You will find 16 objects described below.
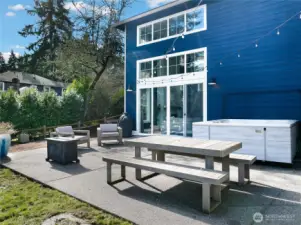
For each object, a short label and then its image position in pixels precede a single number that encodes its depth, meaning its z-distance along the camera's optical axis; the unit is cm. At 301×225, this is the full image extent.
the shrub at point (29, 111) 870
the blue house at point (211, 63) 588
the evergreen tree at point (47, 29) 1939
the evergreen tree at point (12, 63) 2497
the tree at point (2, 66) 2708
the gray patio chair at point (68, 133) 610
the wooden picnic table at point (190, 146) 279
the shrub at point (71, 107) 1007
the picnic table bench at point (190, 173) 246
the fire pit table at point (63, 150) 457
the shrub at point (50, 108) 935
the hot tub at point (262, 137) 433
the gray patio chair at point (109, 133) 682
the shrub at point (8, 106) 827
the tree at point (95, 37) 1315
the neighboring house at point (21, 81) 2275
